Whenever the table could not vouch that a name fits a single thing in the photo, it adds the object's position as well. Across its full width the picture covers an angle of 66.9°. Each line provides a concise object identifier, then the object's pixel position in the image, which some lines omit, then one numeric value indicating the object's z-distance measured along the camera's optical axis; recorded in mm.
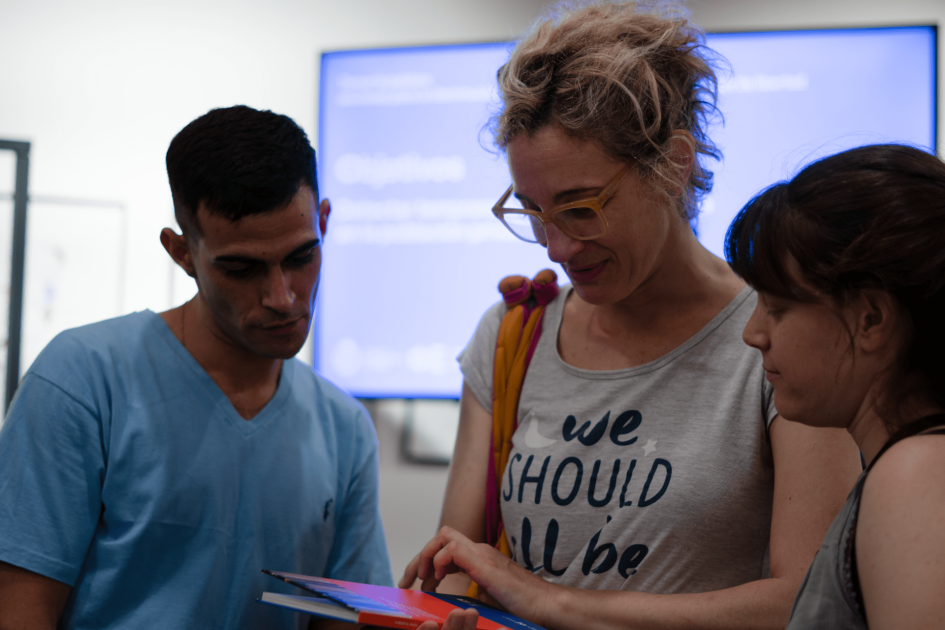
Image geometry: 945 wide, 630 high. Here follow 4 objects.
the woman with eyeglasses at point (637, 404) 971
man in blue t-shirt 1123
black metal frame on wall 2576
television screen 2557
